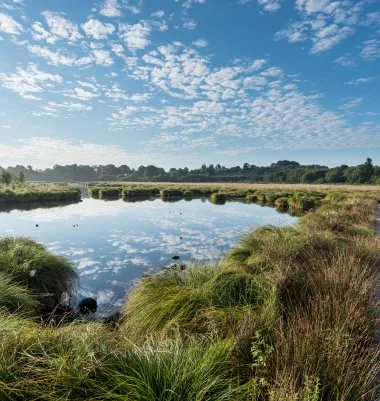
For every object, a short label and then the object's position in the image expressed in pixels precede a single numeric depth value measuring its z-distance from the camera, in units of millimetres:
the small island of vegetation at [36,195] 31297
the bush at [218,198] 36616
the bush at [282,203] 30328
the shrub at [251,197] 38656
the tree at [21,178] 51369
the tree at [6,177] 48062
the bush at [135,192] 44084
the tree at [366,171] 80469
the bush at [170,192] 44125
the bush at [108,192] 44938
